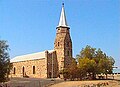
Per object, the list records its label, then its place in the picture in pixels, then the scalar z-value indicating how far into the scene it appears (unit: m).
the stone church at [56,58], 72.62
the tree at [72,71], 60.10
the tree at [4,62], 30.20
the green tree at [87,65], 57.41
